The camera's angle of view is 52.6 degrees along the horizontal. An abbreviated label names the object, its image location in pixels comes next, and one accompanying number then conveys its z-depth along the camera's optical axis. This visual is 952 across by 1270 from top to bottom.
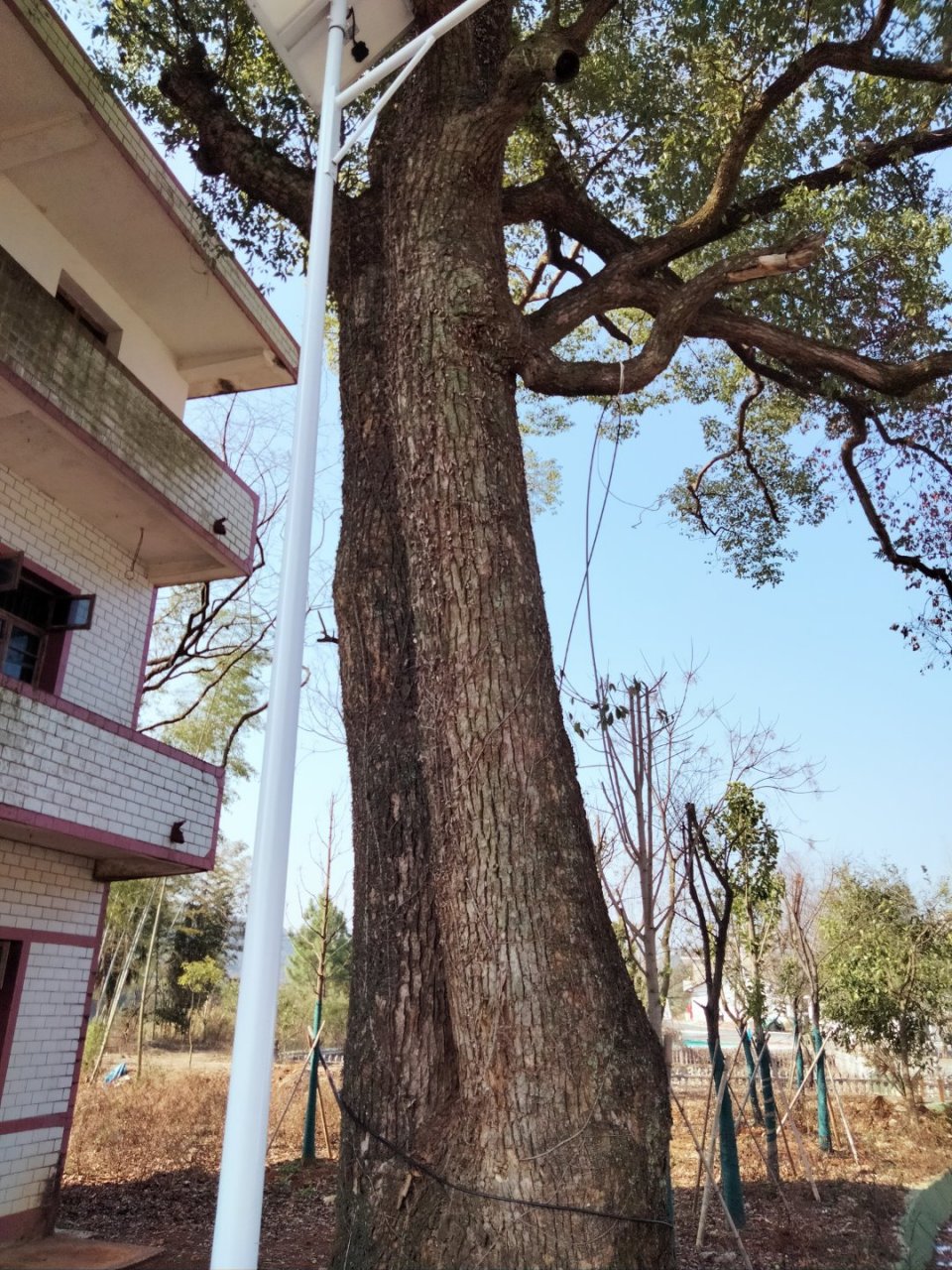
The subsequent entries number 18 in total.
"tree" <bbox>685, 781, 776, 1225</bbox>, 7.48
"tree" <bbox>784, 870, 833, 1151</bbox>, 12.23
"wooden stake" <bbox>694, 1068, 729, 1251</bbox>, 6.79
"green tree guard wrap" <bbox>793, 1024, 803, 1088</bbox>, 12.43
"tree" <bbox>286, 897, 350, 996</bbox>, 30.03
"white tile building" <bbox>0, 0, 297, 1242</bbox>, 7.35
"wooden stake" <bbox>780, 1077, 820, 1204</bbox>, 8.99
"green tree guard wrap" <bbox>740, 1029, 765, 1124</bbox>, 9.21
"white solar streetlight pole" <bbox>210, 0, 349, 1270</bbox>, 2.20
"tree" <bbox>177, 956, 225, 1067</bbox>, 25.23
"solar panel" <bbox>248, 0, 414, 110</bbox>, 3.81
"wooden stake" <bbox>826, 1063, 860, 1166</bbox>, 11.56
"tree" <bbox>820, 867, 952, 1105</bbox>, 14.56
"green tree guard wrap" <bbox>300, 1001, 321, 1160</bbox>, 10.02
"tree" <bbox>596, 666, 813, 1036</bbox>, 6.35
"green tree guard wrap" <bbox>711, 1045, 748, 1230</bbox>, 7.46
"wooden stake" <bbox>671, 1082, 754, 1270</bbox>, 5.49
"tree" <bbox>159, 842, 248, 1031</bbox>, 28.22
